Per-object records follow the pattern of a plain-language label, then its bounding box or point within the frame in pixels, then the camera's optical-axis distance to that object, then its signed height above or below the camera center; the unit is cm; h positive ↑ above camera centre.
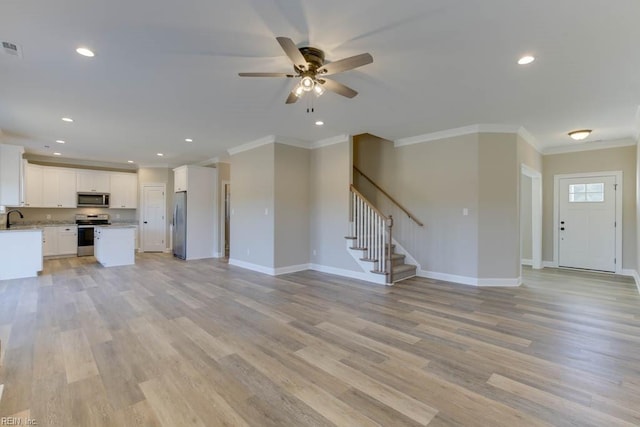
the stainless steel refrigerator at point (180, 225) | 771 -32
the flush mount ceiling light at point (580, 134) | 507 +137
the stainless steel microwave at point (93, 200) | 823 +36
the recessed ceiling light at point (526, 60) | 275 +144
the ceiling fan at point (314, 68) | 230 +122
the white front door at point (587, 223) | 598 -20
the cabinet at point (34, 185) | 744 +69
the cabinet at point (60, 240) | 761 -73
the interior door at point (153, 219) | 908 -19
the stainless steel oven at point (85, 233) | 804 -55
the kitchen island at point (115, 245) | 661 -74
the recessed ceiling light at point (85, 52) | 265 +146
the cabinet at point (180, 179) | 783 +93
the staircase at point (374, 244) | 514 -57
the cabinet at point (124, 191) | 878 +67
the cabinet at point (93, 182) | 825 +88
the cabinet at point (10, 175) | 543 +70
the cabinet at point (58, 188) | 775 +67
